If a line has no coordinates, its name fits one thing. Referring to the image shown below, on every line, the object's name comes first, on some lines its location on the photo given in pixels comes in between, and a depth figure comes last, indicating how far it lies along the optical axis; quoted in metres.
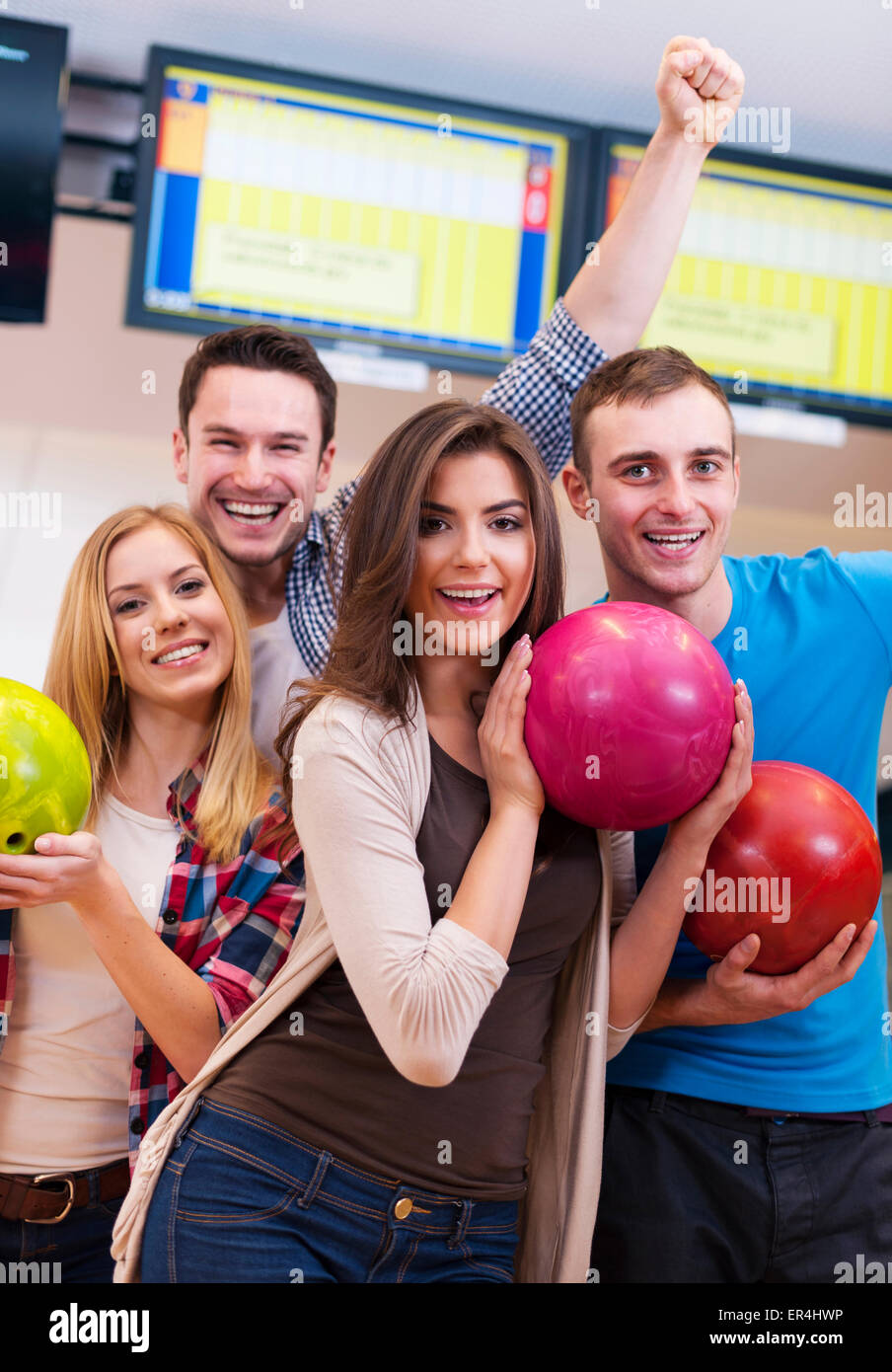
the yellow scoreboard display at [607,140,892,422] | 3.01
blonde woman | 1.79
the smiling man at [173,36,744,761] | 2.20
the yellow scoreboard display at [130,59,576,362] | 2.79
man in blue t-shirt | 1.81
